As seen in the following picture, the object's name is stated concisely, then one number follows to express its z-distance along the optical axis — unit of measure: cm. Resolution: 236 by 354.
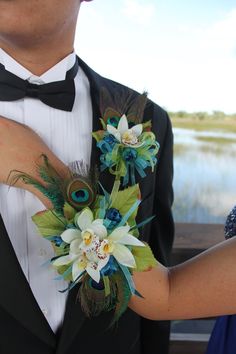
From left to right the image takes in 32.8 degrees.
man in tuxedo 61
